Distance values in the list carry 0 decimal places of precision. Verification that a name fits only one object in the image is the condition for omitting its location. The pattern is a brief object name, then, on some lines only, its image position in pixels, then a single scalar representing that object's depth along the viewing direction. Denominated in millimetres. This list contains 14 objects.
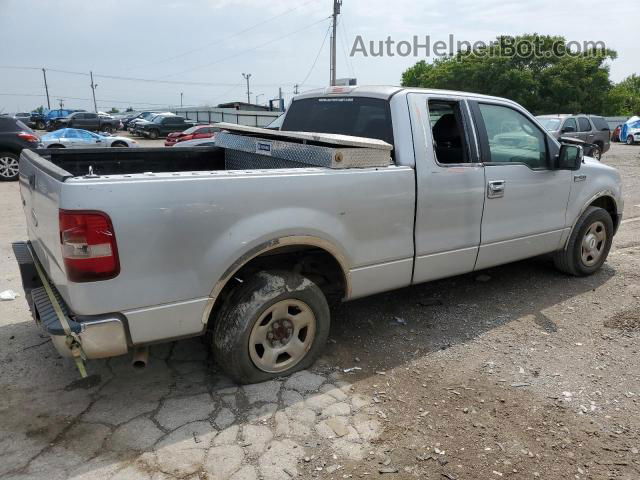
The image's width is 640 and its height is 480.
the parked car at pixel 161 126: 35406
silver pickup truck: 2551
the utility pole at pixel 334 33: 29866
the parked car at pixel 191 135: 24811
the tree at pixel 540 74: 38781
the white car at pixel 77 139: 19609
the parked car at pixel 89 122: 37344
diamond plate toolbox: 3266
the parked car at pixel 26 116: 43800
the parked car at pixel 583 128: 16844
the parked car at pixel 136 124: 36125
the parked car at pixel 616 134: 33772
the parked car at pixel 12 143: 12234
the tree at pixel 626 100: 42450
